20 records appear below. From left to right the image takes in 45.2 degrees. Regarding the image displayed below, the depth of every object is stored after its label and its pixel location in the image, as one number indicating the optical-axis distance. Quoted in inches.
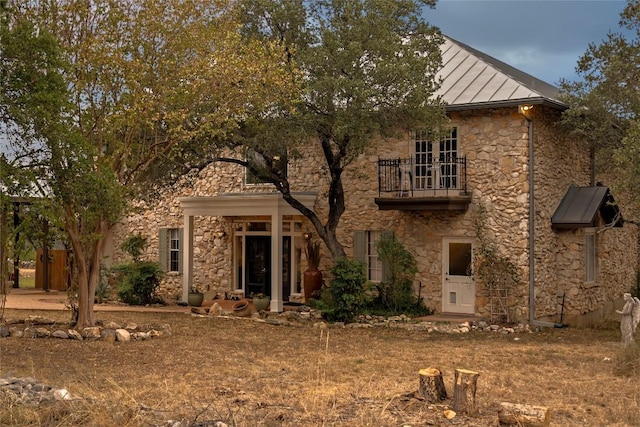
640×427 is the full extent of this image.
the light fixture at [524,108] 638.5
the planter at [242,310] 706.2
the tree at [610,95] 597.9
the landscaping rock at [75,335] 521.7
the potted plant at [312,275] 736.3
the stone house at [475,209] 653.3
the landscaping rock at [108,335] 516.1
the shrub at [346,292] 643.5
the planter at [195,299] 791.7
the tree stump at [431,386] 326.6
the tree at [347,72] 589.3
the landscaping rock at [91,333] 523.2
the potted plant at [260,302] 732.0
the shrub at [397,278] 687.1
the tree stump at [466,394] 308.8
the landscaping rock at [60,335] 521.7
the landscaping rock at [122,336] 518.3
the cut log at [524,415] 281.3
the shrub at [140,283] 786.2
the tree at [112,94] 450.6
